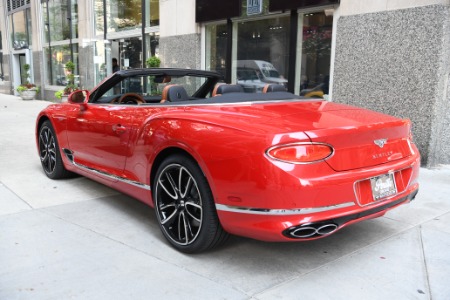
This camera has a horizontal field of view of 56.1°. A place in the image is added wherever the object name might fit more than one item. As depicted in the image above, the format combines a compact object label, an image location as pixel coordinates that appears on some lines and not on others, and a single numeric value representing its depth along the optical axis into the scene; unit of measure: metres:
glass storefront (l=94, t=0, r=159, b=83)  12.71
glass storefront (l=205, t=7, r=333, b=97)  7.85
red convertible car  2.60
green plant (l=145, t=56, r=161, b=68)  11.59
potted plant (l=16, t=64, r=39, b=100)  19.69
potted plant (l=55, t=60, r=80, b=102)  15.97
